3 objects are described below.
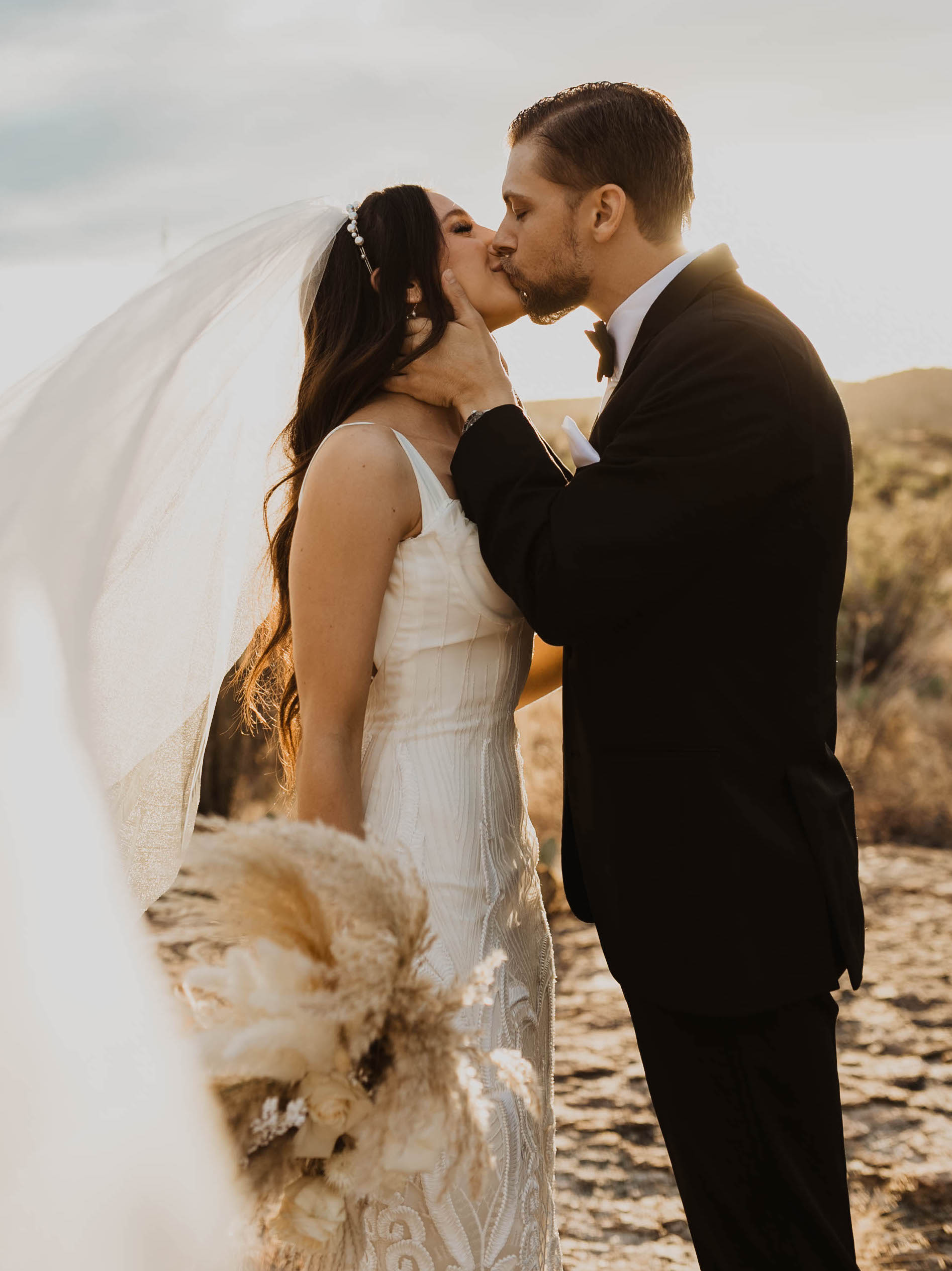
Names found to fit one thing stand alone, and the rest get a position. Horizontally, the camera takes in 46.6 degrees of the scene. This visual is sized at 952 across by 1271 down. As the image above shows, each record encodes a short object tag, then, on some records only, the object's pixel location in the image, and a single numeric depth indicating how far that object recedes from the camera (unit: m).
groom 1.89
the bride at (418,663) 1.93
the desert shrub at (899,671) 6.86
